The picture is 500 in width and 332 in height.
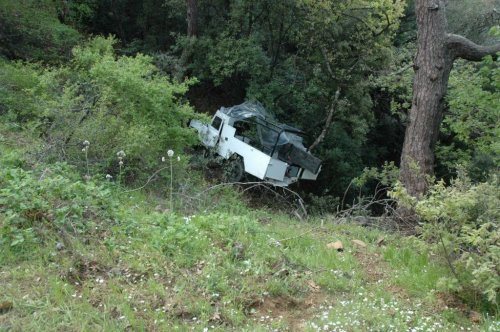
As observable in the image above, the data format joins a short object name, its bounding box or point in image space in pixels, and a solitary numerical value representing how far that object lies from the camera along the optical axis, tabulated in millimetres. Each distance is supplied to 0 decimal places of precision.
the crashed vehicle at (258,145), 14625
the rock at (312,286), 4795
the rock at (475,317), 4282
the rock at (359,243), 6345
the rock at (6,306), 3943
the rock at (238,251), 5016
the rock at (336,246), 6000
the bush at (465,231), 4082
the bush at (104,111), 9062
